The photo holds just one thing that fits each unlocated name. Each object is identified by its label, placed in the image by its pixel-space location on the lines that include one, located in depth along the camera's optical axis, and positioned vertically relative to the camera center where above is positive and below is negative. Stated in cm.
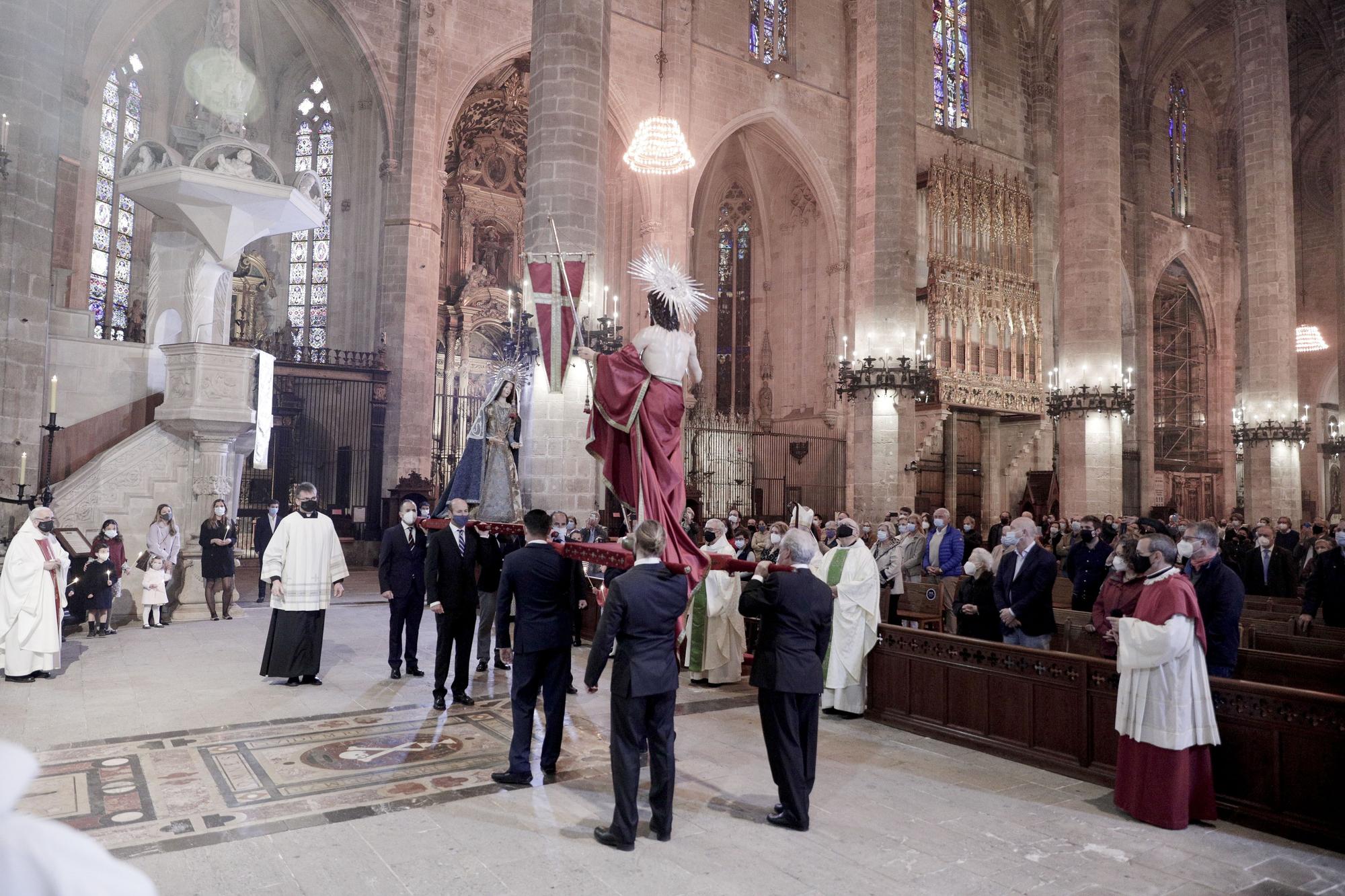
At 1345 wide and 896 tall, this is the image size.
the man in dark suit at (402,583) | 798 -90
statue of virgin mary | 779 +18
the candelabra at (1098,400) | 1719 +192
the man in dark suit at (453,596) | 704 -90
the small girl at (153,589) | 1042 -132
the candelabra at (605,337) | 1371 +237
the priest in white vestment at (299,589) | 755 -93
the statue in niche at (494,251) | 2330 +621
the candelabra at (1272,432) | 2023 +164
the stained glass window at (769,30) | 2284 +1201
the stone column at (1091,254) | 1753 +489
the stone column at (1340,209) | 2212 +744
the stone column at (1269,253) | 2084 +592
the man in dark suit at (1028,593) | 680 -74
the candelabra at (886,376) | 1797 +240
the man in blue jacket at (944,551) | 1113 -71
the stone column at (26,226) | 1037 +298
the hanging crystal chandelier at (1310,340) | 2994 +556
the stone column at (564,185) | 1270 +438
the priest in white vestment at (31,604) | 739 -108
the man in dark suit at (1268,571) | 1102 -86
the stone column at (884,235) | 1823 +547
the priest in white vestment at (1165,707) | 478 -114
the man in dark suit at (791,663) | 463 -92
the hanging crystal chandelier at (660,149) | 1758 +680
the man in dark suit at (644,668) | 442 -91
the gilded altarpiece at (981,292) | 2220 +527
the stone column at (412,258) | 1823 +467
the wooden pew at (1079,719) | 478 -144
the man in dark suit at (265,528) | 1316 -73
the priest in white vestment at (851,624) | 717 -107
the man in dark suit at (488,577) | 749 -79
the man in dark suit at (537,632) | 520 -87
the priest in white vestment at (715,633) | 834 -135
